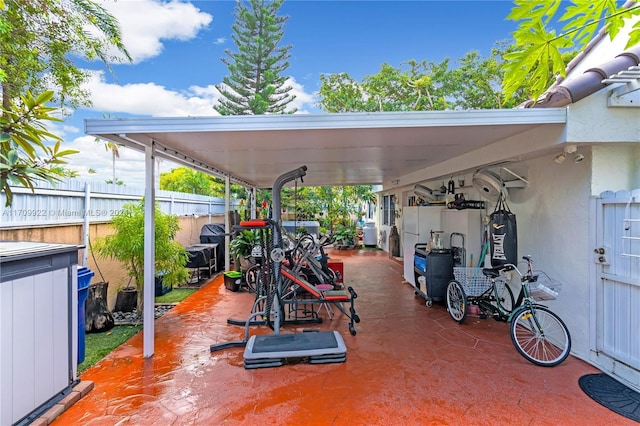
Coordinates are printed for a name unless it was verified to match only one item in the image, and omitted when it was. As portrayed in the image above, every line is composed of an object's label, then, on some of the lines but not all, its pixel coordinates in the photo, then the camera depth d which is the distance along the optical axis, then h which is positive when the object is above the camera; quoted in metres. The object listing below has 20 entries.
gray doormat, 2.64 -1.65
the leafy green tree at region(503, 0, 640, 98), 2.38 +1.47
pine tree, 16.09 +7.97
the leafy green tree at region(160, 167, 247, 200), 23.72 +2.47
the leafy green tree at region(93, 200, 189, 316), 4.55 -0.51
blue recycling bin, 3.18 -0.89
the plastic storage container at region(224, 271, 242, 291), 6.48 -1.40
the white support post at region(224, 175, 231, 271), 7.47 -0.12
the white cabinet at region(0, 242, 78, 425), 2.23 -0.89
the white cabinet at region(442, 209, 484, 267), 5.43 -0.34
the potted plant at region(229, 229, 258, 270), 6.81 -0.67
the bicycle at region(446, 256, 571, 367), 3.48 -1.29
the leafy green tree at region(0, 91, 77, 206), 2.37 +0.56
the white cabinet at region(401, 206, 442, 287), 6.52 -0.26
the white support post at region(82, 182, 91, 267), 4.71 +0.01
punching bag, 4.15 -0.35
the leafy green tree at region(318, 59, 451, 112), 15.21 +6.23
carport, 3.13 +0.90
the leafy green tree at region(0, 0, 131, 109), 4.14 +2.63
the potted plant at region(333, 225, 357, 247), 13.54 -0.99
